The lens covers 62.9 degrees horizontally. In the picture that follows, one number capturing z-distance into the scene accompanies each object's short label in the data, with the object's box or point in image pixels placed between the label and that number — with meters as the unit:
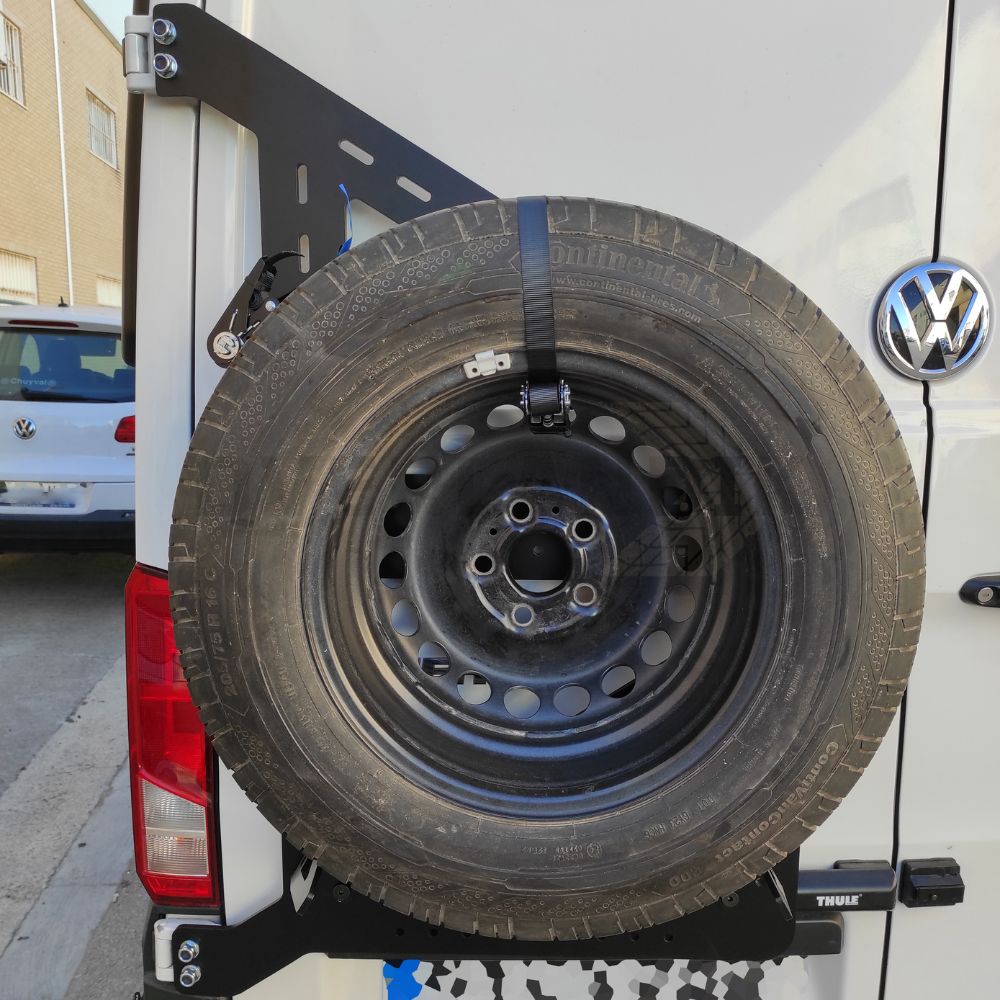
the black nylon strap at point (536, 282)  1.08
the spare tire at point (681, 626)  1.08
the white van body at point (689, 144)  1.24
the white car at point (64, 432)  5.08
